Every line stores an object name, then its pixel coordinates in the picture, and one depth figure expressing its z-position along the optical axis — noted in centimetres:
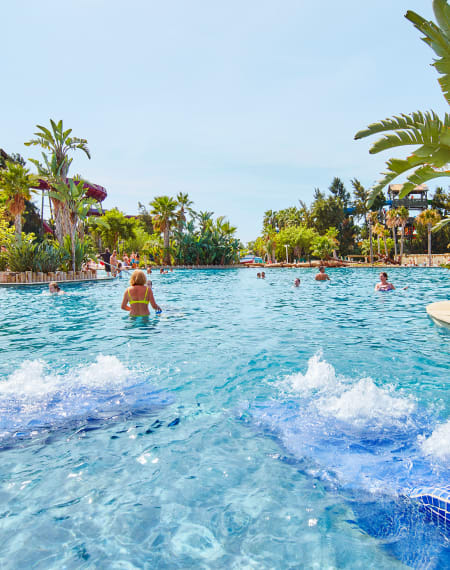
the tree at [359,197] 7144
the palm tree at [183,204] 5519
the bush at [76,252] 2506
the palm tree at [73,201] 2512
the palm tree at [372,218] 5388
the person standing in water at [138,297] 955
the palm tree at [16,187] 2469
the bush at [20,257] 2233
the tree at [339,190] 7612
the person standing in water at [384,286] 1786
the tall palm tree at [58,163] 2559
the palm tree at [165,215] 5150
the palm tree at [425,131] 556
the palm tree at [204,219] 5272
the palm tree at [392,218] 5328
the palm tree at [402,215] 5179
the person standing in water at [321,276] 2627
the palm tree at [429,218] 4922
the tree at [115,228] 5534
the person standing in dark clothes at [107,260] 3072
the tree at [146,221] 8619
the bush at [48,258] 2284
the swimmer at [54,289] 1642
